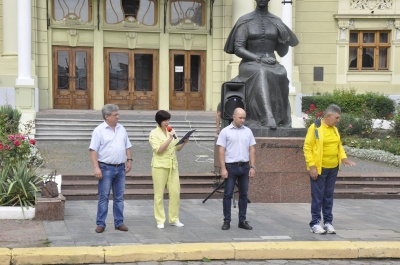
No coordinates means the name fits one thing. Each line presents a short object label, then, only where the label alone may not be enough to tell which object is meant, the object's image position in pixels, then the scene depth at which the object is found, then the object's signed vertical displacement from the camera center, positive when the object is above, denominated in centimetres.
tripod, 1098 -190
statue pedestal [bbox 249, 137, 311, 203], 1190 -151
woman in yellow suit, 933 -115
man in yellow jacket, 909 -102
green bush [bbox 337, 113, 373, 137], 2205 -130
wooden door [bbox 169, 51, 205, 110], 2730 +18
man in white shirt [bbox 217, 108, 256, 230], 933 -104
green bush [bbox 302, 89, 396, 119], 2600 -61
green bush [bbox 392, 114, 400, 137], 2273 -135
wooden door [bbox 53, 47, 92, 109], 2612 +26
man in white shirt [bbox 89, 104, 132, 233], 896 -101
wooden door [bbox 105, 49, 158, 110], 2680 +28
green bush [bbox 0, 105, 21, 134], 1724 -96
